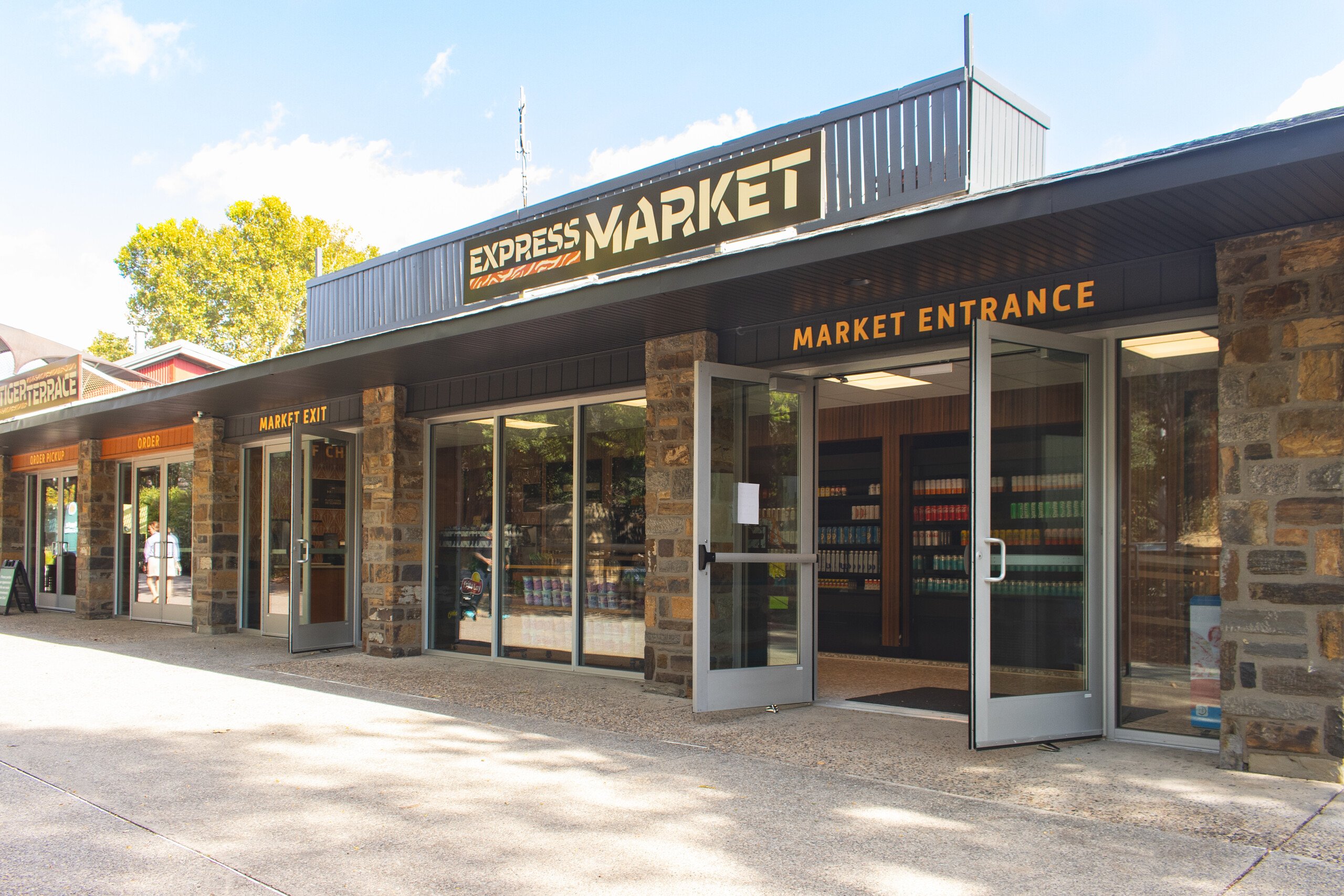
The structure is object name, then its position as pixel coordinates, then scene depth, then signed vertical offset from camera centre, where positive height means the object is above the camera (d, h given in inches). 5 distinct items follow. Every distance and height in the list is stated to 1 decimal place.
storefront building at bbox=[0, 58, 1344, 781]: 182.7 +15.4
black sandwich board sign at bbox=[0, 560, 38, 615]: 596.1 -62.3
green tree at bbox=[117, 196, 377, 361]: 1525.6 +330.3
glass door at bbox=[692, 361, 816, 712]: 250.5 -13.9
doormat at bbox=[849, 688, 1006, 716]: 261.4 -58.8
